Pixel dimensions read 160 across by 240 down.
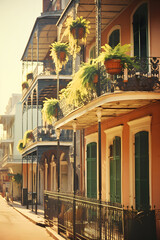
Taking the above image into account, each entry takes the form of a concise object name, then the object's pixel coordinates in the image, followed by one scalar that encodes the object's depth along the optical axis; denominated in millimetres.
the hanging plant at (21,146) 28406
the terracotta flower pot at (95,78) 11328
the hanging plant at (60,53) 17212
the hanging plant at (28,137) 24625
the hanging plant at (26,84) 27141
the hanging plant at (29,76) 27047
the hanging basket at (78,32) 14248
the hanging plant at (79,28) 14164
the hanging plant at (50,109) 16438
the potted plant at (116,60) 10320
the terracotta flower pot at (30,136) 24620
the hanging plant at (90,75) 11344
